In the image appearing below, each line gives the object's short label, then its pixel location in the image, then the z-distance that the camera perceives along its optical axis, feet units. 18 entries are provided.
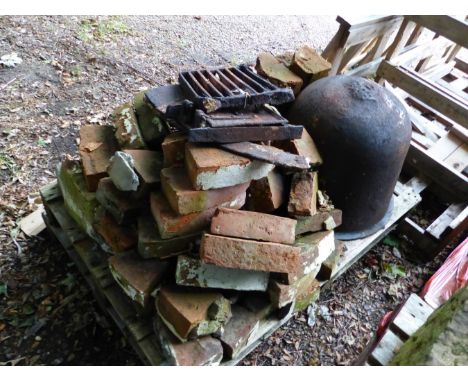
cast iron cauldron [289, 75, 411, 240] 7.57
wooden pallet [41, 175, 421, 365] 6.72
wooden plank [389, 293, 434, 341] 6.52
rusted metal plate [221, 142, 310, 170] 6.15
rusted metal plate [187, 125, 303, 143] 5.92
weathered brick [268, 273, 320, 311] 6.73
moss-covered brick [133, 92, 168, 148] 7.24
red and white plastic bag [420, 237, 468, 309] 8.77
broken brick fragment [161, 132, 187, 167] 6.39
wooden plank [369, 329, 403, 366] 6.11
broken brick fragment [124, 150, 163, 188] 6.61
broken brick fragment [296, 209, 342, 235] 7.27
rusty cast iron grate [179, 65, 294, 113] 6.33
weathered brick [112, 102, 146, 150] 7.23
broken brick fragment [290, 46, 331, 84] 8.87
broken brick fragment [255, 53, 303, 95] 8.61
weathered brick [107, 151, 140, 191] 6.47
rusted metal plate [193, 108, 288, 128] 6.02
